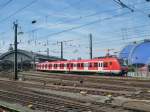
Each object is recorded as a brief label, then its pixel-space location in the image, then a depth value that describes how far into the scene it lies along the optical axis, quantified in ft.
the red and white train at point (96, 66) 81.93
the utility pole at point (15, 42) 81.77
